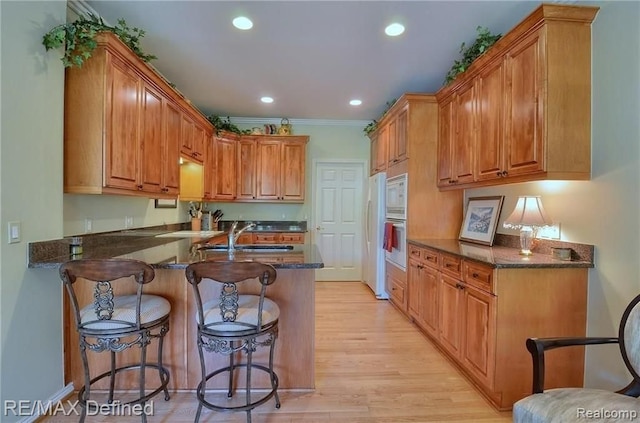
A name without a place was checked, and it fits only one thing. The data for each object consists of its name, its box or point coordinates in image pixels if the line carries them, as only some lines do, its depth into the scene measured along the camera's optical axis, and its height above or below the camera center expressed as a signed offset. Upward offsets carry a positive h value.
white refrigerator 4.51 -0.30
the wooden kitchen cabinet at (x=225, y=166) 5.02 +0.66
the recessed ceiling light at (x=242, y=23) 2.52 +1.45
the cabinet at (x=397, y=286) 3.78 -0.92
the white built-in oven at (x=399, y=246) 3.76 -0.41
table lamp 2.34 -0.04
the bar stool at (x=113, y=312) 1.62 -0.57
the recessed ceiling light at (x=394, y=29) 2.62 +1.47
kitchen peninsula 2.19 -0.80
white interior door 5.66 -0.13
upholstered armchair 1.29 -0.77
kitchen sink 2.57 -0.32
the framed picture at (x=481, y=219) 3.04 -0.07
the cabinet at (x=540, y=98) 2.06 +0.77
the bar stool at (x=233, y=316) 1.61 -0.58
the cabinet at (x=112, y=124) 2.23 +0.61
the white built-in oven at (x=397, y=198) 3.76 +0.16
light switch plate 1.74 -0.14
